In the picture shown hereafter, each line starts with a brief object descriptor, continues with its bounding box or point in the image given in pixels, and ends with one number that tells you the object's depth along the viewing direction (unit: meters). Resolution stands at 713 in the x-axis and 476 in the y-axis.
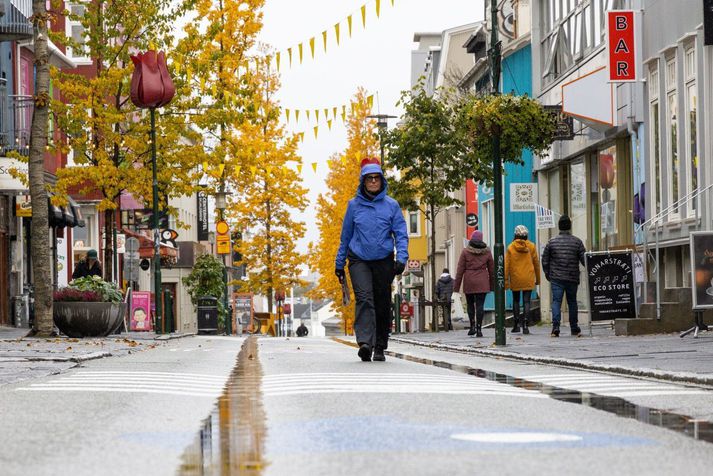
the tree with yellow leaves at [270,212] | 61.47
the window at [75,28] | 50.66
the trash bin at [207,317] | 48.94
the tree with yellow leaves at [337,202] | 70.06
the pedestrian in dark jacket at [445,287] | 45.56
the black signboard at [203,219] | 88.56
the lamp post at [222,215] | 50.16
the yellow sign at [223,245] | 55.84
